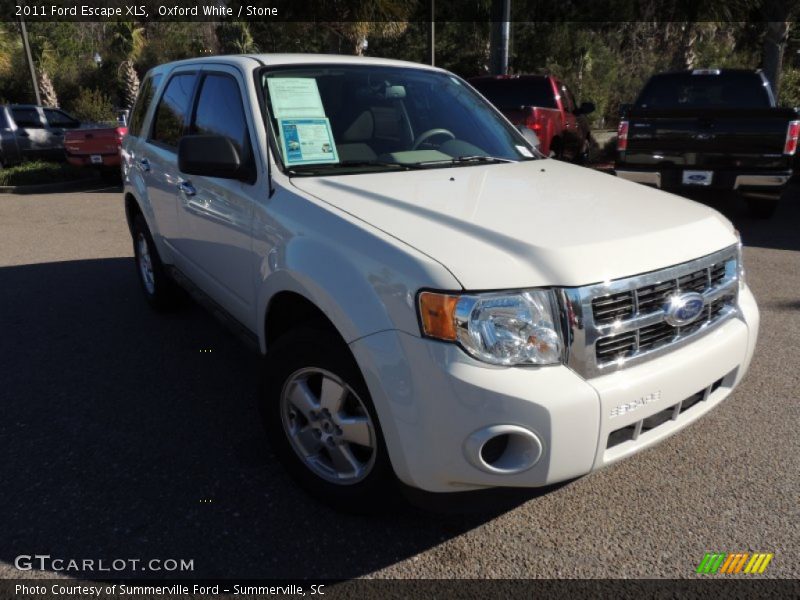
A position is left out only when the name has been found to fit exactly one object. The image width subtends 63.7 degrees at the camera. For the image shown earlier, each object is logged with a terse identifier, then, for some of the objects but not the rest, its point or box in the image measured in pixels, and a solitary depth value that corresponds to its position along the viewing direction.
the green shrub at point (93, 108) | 27.08
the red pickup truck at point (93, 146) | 12.69
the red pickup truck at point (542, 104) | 9.55
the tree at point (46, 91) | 27.16
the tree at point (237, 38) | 28.86
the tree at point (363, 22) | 15.93
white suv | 1.98
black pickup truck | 7.23
